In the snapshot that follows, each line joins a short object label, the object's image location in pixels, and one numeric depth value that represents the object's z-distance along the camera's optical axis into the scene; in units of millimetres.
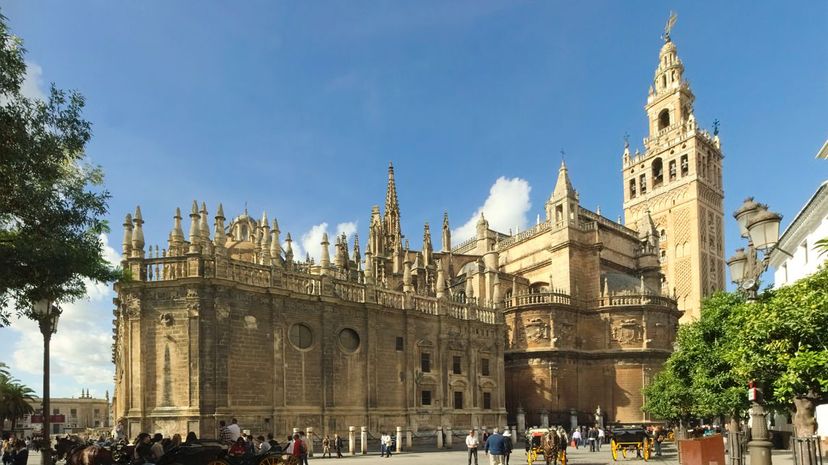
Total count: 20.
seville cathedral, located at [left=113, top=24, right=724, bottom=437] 26141
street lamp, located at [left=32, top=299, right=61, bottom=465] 14508
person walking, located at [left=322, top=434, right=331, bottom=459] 26980
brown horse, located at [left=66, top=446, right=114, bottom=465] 12781
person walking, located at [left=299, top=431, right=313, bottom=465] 18819
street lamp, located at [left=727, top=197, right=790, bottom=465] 9292
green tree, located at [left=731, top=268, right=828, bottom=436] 13273
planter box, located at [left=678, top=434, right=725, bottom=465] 16031
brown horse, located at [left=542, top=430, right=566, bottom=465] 21078
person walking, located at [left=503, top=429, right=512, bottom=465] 19503
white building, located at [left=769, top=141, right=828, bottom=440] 22844
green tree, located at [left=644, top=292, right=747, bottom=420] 20734
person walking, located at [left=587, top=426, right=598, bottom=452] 33078
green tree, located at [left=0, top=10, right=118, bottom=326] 13008
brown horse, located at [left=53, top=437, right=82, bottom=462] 18875
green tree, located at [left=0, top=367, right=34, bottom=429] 52919
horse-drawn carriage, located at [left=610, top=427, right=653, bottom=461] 24609
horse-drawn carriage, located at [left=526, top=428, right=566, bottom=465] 21141
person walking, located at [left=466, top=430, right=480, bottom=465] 20906
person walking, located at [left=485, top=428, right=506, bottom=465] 18703
